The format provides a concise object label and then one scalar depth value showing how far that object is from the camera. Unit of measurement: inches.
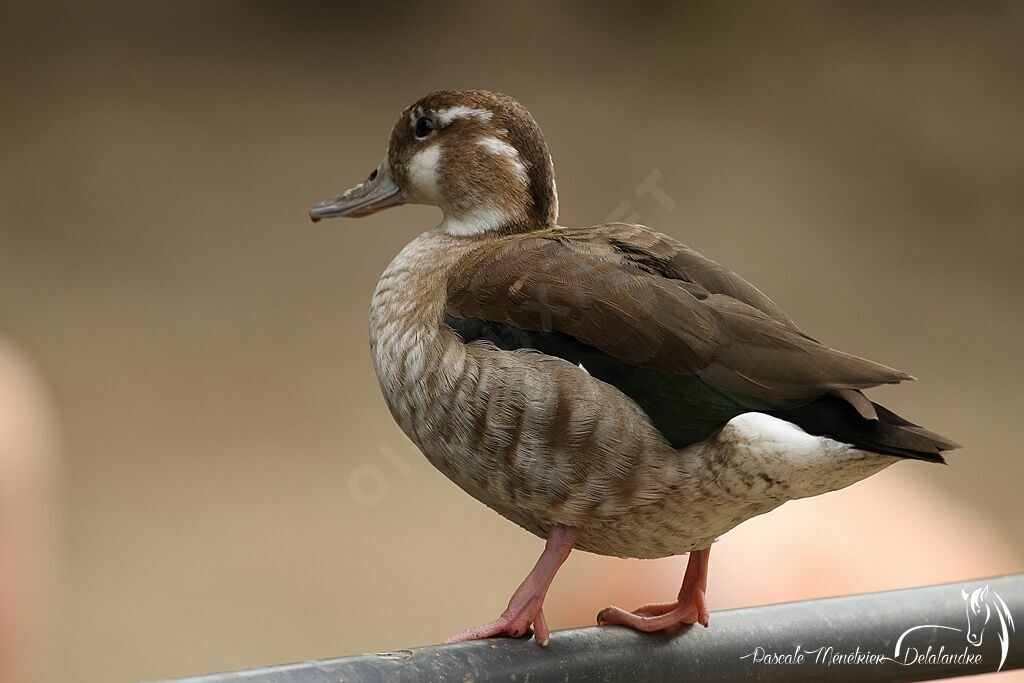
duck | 264.8
